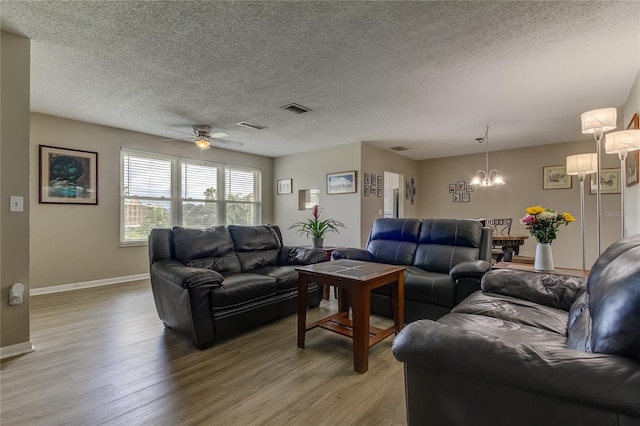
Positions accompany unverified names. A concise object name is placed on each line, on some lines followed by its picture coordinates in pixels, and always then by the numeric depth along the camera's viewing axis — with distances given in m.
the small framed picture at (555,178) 5.88
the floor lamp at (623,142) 2.58
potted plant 4.69
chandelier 5.01
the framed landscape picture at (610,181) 5.34
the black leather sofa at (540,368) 0.91
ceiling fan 4.47
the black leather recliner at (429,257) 2.75
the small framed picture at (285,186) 6.98
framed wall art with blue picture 4.24
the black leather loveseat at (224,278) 2.51
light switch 2.41
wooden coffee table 2.18
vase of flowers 2.46
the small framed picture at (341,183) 5.88
